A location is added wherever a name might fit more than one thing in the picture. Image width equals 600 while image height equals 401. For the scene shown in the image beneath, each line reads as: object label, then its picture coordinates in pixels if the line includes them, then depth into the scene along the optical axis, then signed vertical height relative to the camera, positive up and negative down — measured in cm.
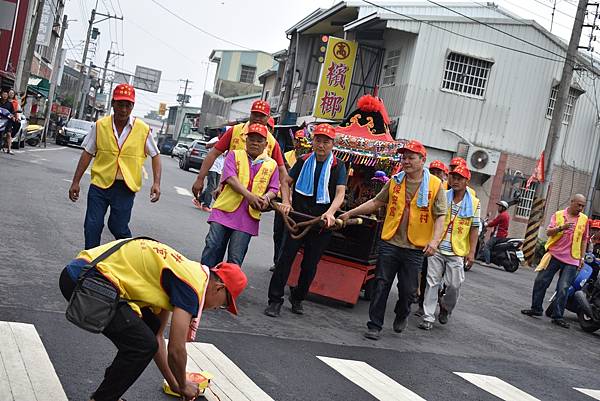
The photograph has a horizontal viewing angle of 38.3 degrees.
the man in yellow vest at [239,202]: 840 -40
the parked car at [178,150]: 5731 -22
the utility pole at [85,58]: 6756 +536
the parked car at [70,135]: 3941 -47
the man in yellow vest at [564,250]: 1241 -34
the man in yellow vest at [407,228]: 866 -33
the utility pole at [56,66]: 4588 +296
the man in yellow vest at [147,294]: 435 -76
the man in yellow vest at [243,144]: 891 +16
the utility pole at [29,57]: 3388 +237
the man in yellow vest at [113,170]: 788 -33
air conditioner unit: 2847 +158
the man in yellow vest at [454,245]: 1020 -47
